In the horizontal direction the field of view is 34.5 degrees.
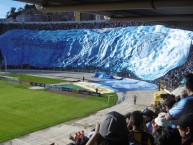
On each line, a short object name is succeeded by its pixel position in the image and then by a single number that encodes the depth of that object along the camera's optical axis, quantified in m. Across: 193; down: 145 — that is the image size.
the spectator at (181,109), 6.44
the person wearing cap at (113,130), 4.71
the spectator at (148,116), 8.74
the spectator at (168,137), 5.65
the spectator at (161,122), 7.39
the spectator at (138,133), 5.60
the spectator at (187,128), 5.01
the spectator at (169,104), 8.62
